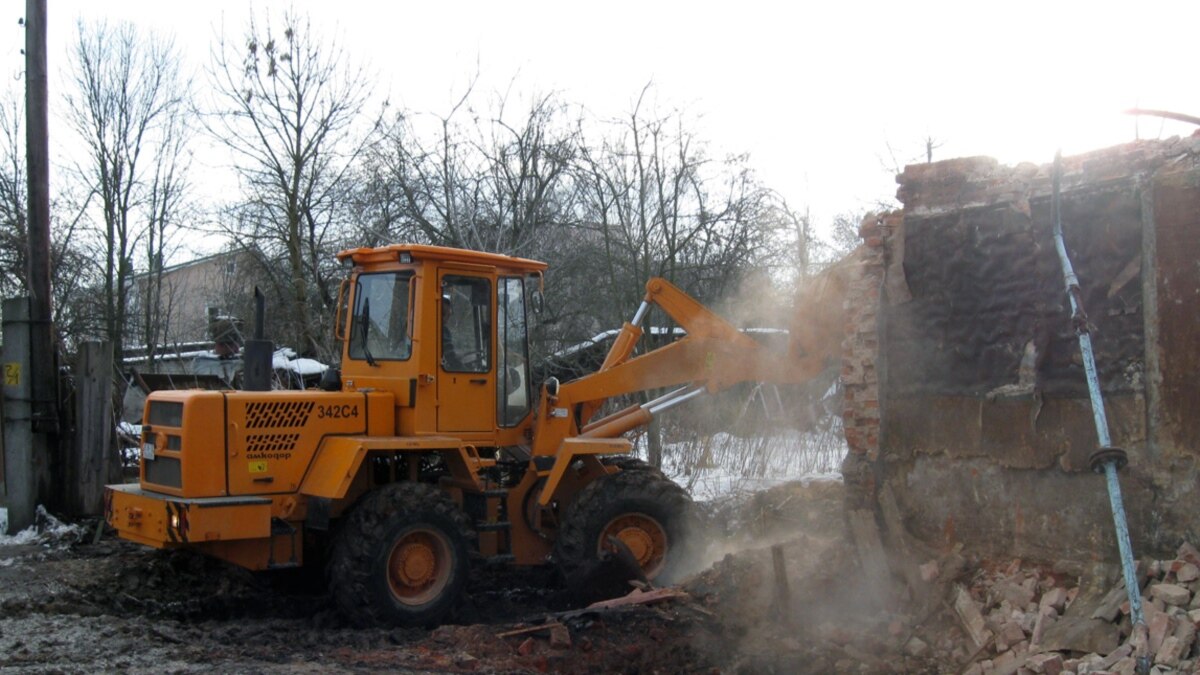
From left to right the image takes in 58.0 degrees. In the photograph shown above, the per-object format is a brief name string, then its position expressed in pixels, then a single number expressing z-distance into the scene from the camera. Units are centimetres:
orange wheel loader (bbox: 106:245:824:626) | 806
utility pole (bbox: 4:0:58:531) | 1145
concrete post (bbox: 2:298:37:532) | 1139
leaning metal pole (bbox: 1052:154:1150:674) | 573
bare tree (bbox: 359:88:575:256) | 1764
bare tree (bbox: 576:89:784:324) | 1653
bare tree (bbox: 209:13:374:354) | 2050
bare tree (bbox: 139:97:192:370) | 2538
